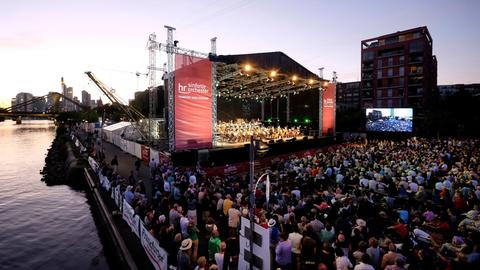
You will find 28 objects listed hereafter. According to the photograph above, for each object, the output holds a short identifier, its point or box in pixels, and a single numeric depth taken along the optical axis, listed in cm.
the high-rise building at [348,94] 10975
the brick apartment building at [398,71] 5737
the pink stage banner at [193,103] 1875
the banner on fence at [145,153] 2300
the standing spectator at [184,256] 629
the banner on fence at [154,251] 673
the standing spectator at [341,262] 563
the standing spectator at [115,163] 1980
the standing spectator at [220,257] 643
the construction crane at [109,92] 3153
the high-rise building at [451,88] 10170
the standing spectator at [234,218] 878
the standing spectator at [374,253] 620
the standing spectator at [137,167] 1925
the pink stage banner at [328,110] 3347
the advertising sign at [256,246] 581
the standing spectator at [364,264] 536
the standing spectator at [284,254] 656
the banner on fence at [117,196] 1234
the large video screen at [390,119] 3969
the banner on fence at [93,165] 2056
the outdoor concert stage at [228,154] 1872
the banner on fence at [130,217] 946
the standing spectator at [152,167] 1688
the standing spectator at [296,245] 686
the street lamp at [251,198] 600
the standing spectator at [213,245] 697
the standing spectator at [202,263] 564
